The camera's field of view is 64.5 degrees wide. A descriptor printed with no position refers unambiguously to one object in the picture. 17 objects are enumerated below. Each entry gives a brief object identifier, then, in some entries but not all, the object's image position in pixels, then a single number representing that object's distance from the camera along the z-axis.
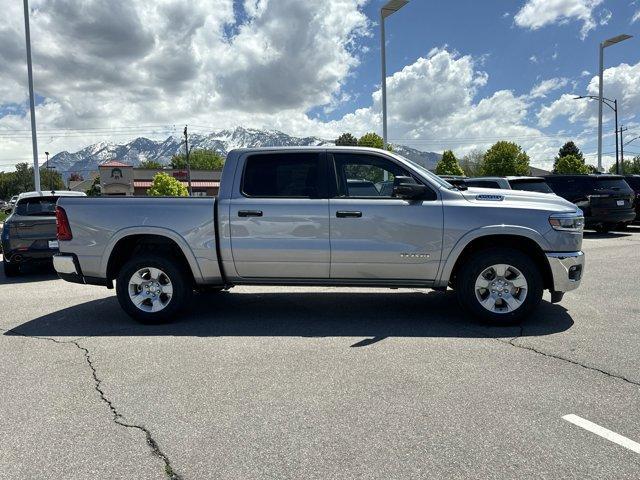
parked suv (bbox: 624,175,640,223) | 16.58
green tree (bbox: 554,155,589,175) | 69.38
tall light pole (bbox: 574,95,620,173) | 29.54
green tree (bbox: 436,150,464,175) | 61.09
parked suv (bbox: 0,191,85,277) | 9.30
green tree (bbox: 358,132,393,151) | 58.99
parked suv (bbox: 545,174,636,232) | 14.60
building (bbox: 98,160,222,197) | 66.25
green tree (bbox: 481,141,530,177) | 76.06
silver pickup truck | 5.41
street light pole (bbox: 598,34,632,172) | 28.16
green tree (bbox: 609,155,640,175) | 105.29
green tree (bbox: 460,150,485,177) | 107.43
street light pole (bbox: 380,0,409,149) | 17.08
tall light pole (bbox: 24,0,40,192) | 17.75
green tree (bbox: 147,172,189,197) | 39.34
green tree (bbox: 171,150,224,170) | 125.93
